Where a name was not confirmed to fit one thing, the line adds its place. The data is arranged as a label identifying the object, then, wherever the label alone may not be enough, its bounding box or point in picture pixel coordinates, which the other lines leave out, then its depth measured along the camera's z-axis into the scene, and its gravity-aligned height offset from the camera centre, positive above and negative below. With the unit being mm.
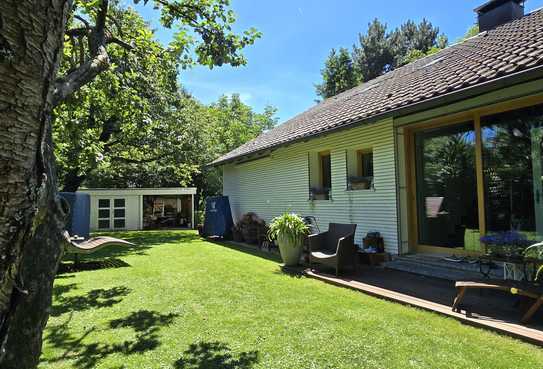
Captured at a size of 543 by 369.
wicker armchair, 6336 -869
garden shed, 21750 -203
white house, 5523 +1029
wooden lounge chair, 7570 -876
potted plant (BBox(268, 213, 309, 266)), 7227 -656
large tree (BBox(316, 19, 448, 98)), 28953 +12194
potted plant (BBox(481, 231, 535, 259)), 4457 -564
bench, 3672 -951
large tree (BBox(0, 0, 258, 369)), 863 +224
